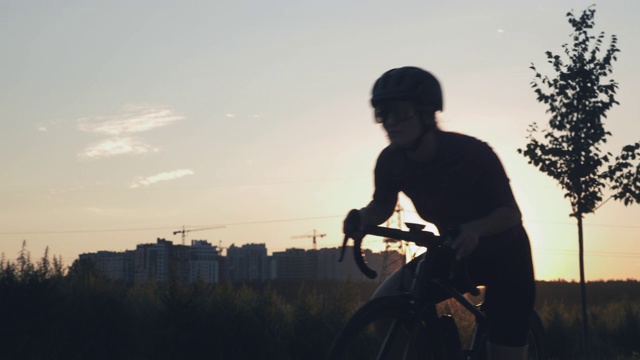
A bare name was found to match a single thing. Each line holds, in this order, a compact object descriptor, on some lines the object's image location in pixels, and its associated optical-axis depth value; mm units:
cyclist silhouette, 4531
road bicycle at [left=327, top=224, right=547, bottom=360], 4000
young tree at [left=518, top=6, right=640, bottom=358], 18328
